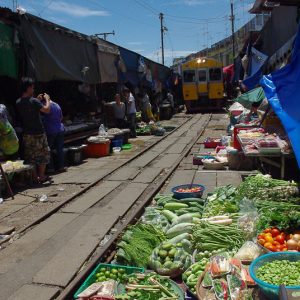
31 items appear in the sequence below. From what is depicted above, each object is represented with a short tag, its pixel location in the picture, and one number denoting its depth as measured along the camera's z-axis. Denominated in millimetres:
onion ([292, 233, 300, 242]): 4597
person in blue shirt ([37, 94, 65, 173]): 10188
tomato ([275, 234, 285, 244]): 4730
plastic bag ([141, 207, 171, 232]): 5960
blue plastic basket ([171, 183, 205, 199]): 7102
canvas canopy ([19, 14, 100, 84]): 9938
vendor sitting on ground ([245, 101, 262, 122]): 12641
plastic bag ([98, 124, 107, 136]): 14078
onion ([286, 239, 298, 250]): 4500
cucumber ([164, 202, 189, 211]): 6543
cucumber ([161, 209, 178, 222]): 6153
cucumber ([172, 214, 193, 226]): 5863
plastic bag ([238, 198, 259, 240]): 5168
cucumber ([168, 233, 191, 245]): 5257
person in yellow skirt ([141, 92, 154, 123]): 22703
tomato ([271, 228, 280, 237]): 4923
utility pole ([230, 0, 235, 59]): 45875
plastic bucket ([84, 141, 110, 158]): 13367
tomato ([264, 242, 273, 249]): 4660
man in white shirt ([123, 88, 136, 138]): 17278
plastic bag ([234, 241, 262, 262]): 4512
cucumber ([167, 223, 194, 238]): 5488
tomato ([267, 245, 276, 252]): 4579
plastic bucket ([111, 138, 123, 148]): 14727
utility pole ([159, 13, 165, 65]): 52256
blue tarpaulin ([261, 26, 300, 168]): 5738
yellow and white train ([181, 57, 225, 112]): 30094
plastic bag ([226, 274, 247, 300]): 3700
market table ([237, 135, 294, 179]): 8360
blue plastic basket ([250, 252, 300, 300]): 3554
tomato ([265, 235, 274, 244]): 4754
